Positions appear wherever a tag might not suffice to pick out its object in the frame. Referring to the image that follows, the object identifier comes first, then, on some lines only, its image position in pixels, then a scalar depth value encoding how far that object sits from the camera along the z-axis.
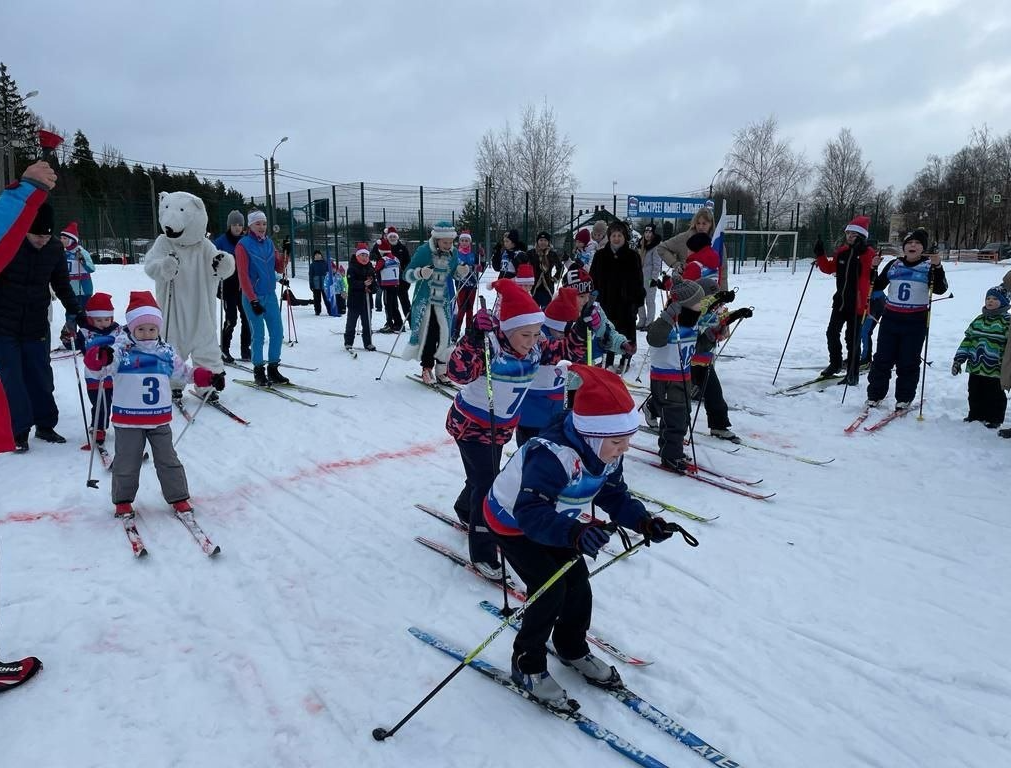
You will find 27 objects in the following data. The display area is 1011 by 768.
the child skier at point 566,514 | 2.43
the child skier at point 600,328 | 5.13
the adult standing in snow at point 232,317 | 9.48
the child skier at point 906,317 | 6.80
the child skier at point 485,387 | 3.65
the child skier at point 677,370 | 5.42
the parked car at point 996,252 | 35.22
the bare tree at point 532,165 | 39.38
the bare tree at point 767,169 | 47.28
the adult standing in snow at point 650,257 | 10.65
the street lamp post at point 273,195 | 24.83
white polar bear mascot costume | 7.03
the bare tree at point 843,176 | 53.19
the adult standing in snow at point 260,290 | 7.68
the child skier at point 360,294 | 10.77
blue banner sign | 26.25
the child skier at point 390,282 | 12.92
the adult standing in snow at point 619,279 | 8.67
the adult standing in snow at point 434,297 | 8.24
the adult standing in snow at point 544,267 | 9.91
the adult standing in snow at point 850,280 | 8.14
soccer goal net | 28.43
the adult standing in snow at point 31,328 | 5.41
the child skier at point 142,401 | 4.23
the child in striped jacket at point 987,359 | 6.30
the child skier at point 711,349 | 5.86
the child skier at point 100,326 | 5.60
